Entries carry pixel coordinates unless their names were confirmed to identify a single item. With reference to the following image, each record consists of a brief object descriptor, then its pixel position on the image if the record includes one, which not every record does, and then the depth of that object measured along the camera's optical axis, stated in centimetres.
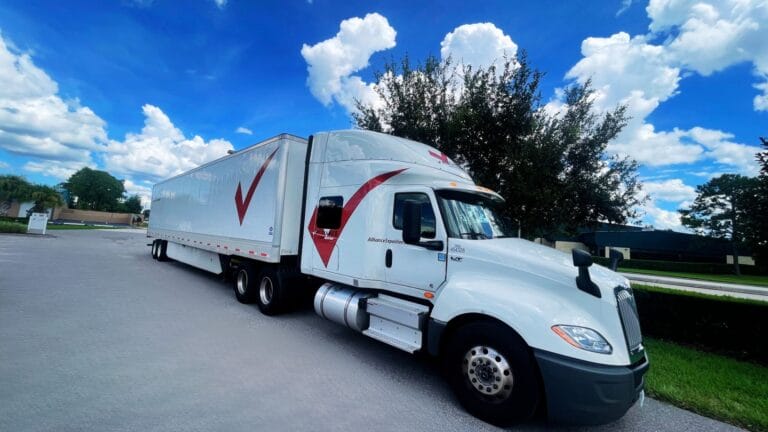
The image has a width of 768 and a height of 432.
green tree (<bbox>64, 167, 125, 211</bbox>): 8150
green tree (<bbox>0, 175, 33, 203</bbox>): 3800
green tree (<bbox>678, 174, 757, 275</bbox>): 4087
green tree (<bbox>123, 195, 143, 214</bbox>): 10369
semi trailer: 296
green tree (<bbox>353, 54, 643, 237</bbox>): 883
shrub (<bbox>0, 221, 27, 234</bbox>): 2381
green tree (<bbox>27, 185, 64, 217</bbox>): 4138
